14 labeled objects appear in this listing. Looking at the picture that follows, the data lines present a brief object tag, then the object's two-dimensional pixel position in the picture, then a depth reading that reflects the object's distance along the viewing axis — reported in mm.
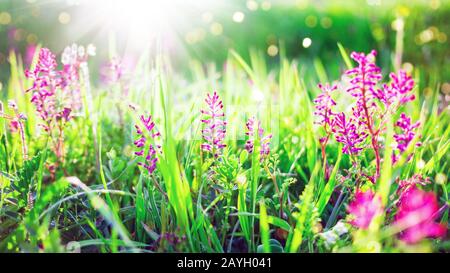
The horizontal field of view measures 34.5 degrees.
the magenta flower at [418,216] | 356
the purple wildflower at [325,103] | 409
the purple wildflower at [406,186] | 395
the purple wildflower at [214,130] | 406
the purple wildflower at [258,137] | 405
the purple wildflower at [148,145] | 395
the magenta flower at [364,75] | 374
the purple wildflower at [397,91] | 368
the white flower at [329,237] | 359
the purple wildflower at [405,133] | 370
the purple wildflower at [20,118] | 412
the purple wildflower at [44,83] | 425
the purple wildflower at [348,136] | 401
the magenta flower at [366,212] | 351
